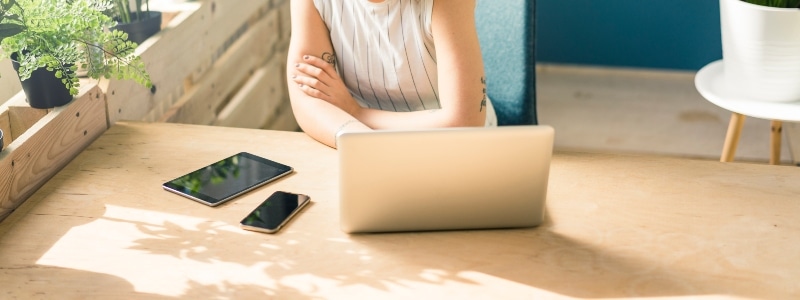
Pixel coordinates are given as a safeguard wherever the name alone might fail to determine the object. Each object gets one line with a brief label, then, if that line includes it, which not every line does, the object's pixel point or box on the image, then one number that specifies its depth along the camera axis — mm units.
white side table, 1864
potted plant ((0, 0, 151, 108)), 1361
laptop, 1173
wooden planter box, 1415
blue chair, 1767
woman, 1570
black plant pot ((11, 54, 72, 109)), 1461
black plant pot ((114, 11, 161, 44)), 1780
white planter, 1812
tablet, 1363
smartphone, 1264
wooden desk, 1120
